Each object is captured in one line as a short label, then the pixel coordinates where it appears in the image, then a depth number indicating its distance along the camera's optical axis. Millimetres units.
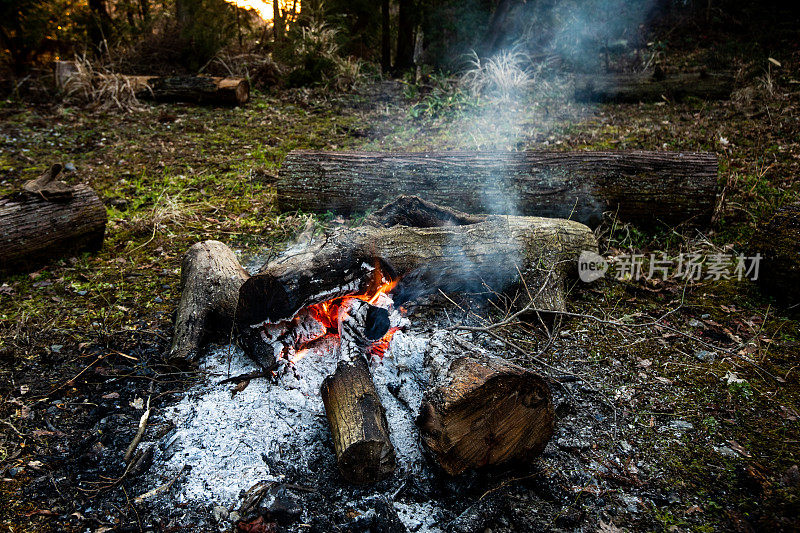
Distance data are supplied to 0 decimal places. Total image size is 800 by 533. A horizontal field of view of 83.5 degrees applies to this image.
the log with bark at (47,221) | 3934
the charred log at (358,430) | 2205
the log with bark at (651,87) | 7637
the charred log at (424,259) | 2787
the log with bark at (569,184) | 4562
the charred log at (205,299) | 2998
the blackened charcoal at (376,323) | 2977
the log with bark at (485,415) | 2172
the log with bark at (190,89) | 8406
